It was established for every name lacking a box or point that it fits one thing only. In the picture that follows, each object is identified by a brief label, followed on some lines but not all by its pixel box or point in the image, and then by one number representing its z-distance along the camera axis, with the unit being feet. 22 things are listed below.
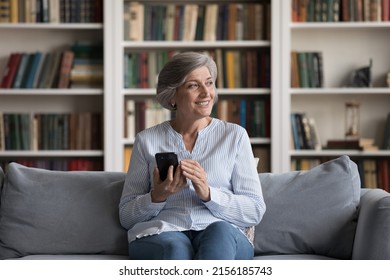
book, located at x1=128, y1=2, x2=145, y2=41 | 27.14
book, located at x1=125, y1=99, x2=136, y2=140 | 27.46
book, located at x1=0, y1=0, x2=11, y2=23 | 27.06
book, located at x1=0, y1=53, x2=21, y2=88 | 27.30
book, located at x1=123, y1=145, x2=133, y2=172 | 27.48
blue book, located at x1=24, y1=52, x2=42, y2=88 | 27.36
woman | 13.63
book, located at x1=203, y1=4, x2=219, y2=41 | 27.26
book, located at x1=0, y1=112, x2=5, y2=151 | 27.28
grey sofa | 14.76
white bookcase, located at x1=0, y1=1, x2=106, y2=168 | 27.78
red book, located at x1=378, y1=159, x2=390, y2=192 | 27.54
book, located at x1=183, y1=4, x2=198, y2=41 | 27.20
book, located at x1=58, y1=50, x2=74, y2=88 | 27.28
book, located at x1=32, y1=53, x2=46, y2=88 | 27.37
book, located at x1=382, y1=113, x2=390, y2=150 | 27.22
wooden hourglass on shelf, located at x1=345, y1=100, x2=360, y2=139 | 27.42
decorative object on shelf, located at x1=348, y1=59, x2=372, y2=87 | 27.20
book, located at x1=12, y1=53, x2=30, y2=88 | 27.32
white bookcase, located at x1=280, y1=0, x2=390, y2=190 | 27.92
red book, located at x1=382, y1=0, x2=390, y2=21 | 26.94
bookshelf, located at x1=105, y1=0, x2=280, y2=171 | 26.80
